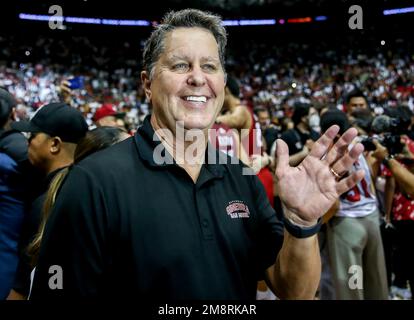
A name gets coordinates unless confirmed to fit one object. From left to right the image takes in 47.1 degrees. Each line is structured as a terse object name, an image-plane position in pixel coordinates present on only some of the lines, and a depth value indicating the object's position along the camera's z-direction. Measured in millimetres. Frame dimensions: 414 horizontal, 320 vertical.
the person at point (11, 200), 2527
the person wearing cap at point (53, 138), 2414
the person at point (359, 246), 3541
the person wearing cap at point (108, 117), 3922
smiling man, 1229
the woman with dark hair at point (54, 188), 1890
